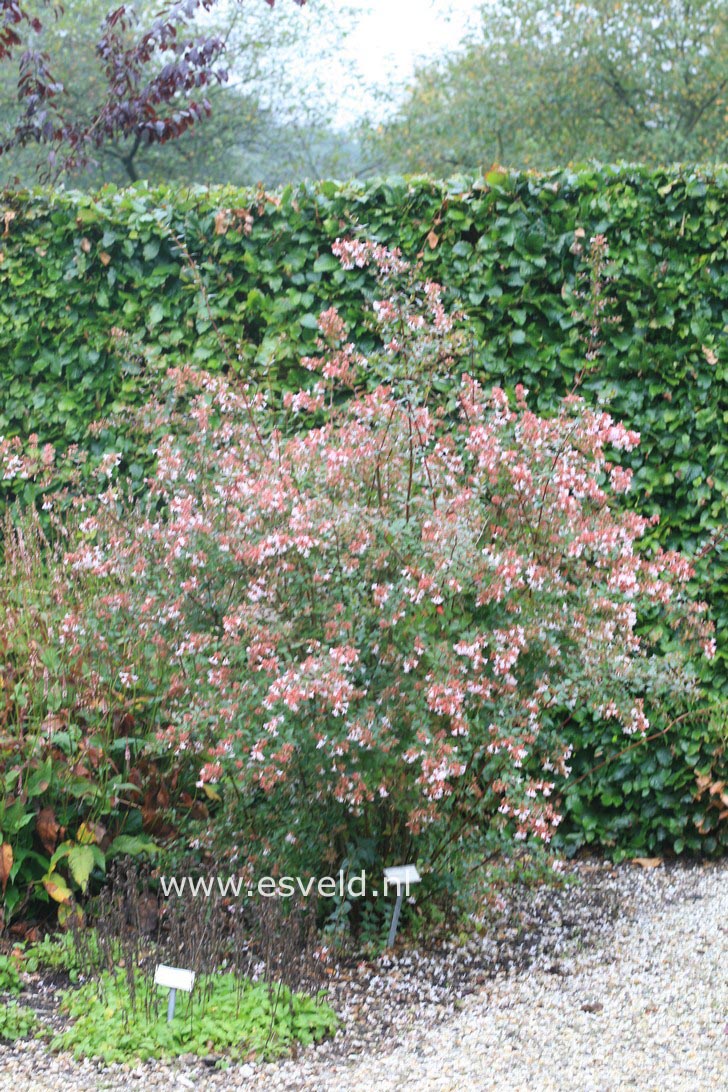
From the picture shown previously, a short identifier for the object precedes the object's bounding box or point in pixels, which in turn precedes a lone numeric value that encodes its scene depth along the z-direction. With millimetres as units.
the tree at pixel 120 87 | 6926
